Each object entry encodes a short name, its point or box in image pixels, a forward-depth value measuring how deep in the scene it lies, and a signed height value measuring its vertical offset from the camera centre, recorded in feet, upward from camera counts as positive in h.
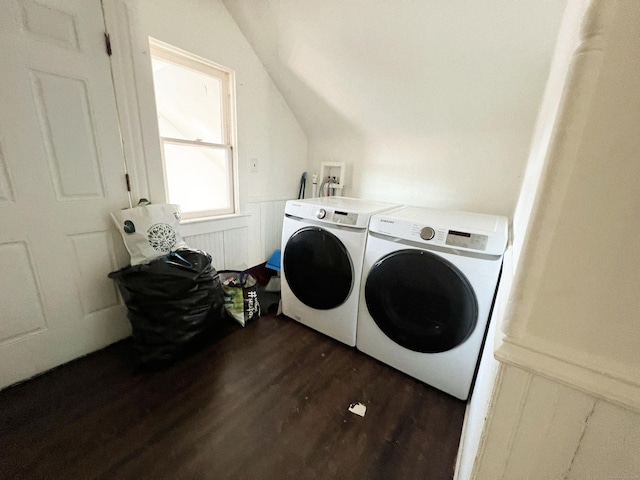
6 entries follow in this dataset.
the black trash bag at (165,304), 4.62 -2.39
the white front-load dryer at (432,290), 3.86 -1.72
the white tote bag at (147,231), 4.85 -1.18
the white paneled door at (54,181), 3.82 -0.28
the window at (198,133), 6.15 +0.94
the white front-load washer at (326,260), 4.97 -1.70
